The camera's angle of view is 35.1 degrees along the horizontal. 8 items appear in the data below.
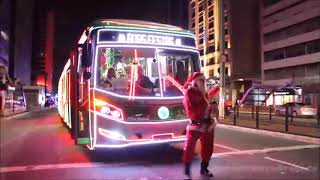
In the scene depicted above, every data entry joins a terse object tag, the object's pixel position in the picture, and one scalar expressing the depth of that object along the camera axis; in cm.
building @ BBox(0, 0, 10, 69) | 2604
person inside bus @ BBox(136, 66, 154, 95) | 1105
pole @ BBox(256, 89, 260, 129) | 2285
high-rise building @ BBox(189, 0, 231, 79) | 10066
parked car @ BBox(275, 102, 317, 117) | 3544
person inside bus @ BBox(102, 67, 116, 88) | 1094
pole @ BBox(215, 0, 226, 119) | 2964
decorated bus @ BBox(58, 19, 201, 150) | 1077
